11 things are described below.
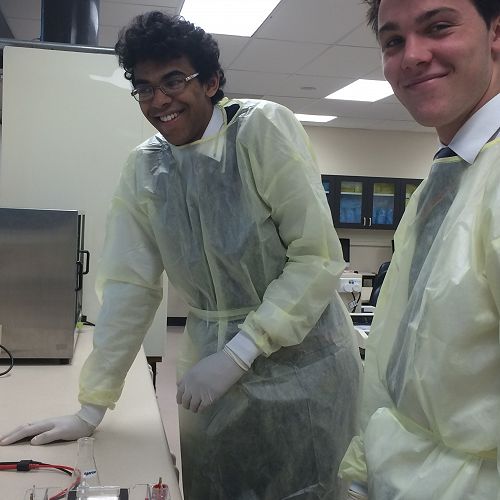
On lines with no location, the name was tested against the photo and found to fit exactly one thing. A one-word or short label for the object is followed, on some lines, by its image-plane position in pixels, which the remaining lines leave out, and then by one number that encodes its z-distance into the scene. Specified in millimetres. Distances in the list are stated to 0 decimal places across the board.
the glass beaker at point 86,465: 1000
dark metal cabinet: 6711
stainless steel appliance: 1879
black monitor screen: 6492
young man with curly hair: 1238
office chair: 3584
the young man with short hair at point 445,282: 704
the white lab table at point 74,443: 1080
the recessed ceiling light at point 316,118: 6330
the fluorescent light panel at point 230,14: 3193
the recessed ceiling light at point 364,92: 4806
